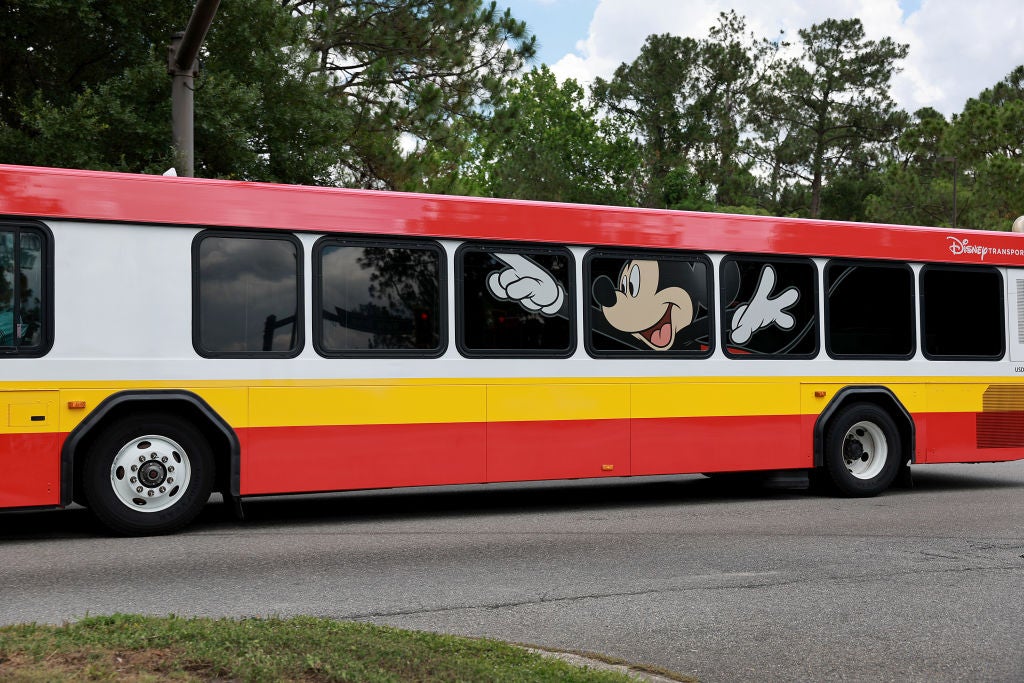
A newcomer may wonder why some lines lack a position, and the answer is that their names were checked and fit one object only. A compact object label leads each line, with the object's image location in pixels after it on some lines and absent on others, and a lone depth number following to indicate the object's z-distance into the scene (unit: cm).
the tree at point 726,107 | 5984
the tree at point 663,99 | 5981
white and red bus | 852
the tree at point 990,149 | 3766
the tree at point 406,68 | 2150
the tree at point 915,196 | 4659
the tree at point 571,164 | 5966
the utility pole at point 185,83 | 1105
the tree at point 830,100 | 6053
